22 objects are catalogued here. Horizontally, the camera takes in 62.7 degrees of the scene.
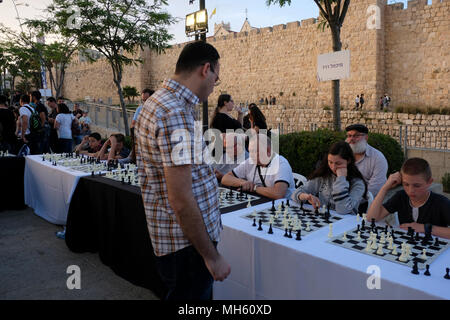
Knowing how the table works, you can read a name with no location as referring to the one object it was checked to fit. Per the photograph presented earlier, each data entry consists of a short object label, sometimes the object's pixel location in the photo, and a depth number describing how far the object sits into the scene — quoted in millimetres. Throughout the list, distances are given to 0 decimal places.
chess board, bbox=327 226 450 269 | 1676
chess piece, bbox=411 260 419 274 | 1532
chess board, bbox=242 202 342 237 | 2184
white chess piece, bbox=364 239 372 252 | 1783
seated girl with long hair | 2506
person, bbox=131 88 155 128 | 5773
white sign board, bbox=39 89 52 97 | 18181
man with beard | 3496
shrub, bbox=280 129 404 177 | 6061
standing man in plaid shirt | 1396
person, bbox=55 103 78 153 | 6996
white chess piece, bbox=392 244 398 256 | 1729
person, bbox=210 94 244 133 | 4973
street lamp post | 6910
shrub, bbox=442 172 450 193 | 6648
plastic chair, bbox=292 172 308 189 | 3747
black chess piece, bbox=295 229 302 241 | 1946
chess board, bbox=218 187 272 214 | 2666
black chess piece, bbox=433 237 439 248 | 1843
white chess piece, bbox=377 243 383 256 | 1727
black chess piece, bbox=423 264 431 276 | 1518
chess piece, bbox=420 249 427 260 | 1682
